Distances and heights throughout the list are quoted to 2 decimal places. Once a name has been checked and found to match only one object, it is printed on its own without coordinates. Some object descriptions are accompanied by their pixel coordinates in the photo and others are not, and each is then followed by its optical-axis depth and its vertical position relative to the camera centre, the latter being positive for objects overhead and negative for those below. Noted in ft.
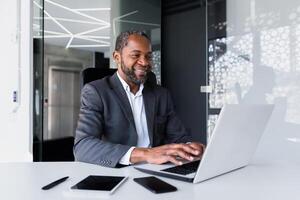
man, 3.65 -0.37
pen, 2.69 -0.81
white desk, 2.50 -0.83
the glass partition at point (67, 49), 10.18 +1.65
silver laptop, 2.61 -0.49
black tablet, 2.59 -0.79
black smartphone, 2.59 -0.80
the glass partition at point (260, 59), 8.34 +1.06
